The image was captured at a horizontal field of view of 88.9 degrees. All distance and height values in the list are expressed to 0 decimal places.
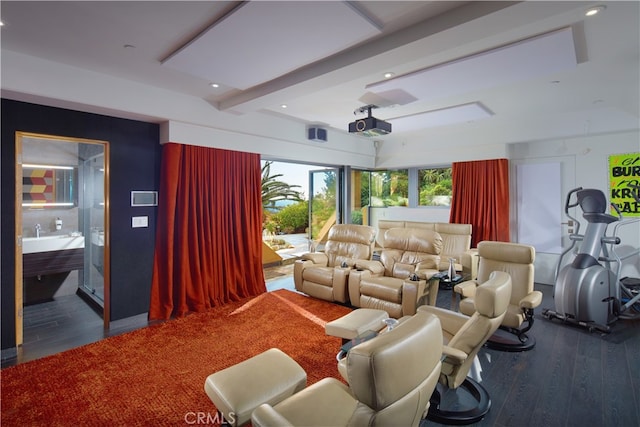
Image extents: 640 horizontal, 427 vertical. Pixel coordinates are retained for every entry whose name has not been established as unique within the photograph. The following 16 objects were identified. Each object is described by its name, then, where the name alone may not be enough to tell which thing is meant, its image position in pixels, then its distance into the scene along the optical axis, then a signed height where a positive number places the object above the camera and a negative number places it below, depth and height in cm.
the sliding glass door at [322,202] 695 +14
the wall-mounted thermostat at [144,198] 384 +14
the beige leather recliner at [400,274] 371 -84
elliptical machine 355 -82
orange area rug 222 -136
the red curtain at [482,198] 551 +19
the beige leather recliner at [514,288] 314 -84
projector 405 +104
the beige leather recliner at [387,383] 111 -63
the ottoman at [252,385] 164 -96
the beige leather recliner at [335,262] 440 -80
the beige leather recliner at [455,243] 502 -58
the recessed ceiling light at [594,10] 201 +125
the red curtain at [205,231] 399 -29
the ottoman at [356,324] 255 -93
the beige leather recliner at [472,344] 202 -86
